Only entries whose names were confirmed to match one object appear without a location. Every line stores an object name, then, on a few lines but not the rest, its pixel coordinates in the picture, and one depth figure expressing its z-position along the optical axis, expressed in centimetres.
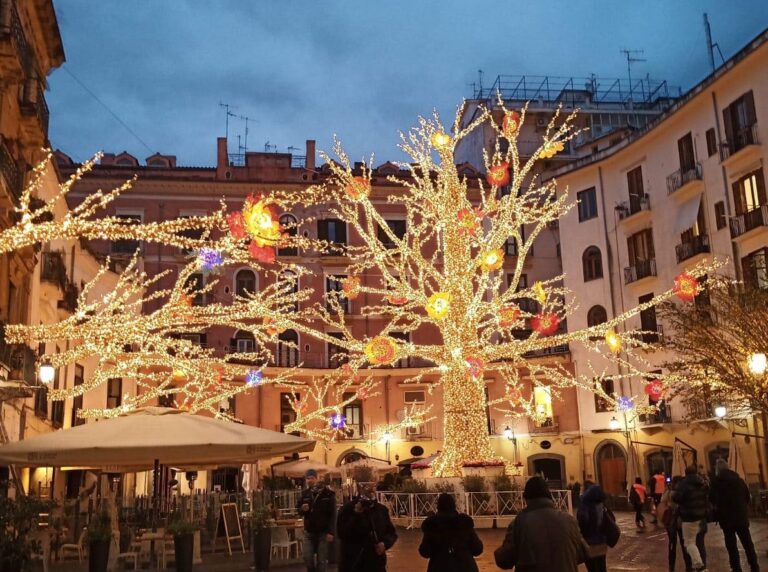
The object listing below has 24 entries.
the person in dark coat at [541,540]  566
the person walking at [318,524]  1052
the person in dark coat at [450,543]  650
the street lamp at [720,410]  2530
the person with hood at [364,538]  769
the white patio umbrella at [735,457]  2500
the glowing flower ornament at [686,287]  1970
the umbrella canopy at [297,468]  2884
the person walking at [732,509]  1047
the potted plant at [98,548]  1168
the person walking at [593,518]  848
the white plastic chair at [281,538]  1416
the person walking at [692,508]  1072
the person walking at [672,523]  1129
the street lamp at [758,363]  1474
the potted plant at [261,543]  1320
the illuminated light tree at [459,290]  2003
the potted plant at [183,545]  1238
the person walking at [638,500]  2139
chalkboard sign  1558
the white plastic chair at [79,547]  1406
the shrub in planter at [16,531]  696
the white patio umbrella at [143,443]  1166
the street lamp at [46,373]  1577
